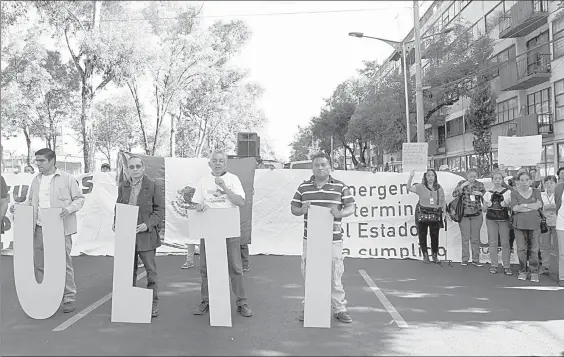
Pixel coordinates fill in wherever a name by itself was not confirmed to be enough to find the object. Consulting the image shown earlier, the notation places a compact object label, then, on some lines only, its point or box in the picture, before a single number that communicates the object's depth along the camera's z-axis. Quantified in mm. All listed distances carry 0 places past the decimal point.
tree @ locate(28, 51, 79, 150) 23531
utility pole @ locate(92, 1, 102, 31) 19656
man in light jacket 5945
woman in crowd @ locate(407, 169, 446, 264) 8742
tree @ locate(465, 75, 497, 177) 28516
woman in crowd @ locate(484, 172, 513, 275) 8031
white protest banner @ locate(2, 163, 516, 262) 9828
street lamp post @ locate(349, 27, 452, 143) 20531
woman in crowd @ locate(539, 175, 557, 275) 7926
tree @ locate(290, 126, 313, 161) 86256
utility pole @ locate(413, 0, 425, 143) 20547
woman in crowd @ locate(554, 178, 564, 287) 7109
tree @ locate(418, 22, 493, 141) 28328
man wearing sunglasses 5520
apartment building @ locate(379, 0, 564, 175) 24906
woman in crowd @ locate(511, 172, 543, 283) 7434
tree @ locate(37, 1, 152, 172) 19562
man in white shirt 5469
